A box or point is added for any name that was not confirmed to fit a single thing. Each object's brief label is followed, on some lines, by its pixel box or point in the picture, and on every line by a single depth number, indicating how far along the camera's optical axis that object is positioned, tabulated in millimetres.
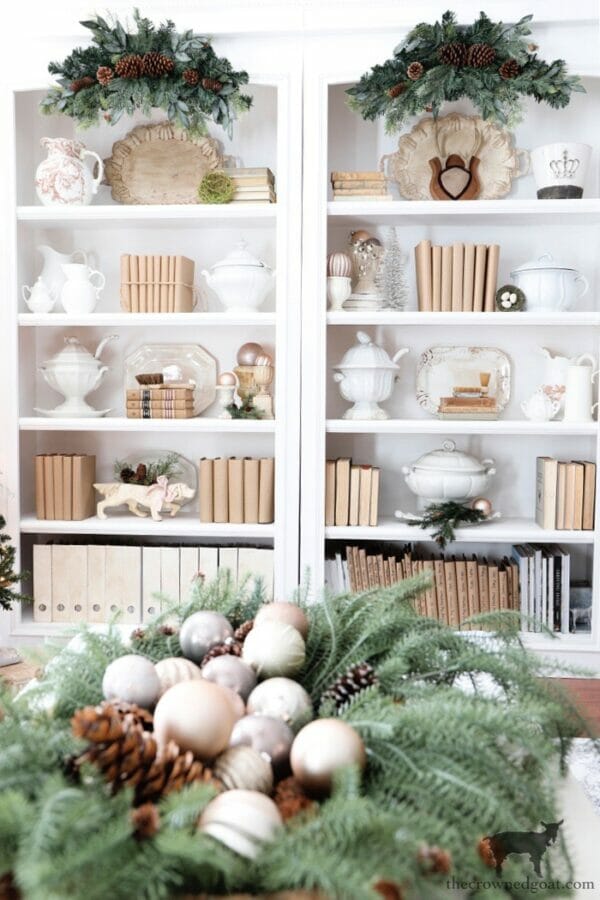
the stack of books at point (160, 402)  3145
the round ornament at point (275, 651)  1020
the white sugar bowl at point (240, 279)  3078
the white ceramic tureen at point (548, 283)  3000
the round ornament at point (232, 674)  976
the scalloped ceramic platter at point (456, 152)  3158
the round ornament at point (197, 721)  832
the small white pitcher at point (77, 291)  3145
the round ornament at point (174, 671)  981
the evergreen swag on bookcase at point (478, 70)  2770
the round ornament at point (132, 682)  928
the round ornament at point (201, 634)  1087
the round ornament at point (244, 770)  816
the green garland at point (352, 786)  655
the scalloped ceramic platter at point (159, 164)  3232
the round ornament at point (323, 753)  816
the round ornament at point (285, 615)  1113
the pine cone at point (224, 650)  1053
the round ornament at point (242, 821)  704
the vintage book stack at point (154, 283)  3105
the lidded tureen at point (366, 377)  3078
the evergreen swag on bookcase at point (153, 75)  2840
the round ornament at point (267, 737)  867
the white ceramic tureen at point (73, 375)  3201
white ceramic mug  2939
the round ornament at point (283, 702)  924
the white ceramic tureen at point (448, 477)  3086
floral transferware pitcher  3078
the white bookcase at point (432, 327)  2979
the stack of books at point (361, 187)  3029
